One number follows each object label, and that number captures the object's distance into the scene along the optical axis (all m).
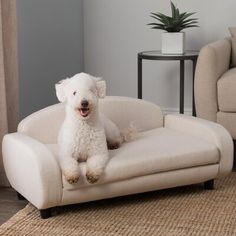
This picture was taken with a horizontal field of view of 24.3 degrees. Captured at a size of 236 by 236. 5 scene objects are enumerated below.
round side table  3.66
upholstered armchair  3.18
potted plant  3.75
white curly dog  2.31
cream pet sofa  2.33
